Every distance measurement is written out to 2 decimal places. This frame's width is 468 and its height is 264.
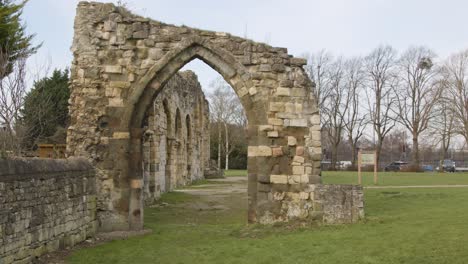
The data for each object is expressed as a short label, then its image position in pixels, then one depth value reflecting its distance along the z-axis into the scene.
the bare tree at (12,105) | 11.27
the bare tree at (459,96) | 39.81
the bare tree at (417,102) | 43.97
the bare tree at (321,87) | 49.47
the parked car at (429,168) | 49.47
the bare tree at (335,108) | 49.75
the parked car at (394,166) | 48.64
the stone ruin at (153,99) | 12.04
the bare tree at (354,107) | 50.03
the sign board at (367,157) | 21.61
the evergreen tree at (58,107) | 24.40
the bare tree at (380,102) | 48.00
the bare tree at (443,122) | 40.12
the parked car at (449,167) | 47.65
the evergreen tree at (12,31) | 16.07
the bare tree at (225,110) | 50.12
